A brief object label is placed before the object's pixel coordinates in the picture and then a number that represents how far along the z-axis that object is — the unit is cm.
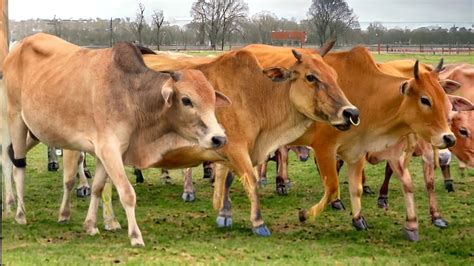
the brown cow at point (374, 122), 767
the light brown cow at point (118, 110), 696
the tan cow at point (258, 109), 762
